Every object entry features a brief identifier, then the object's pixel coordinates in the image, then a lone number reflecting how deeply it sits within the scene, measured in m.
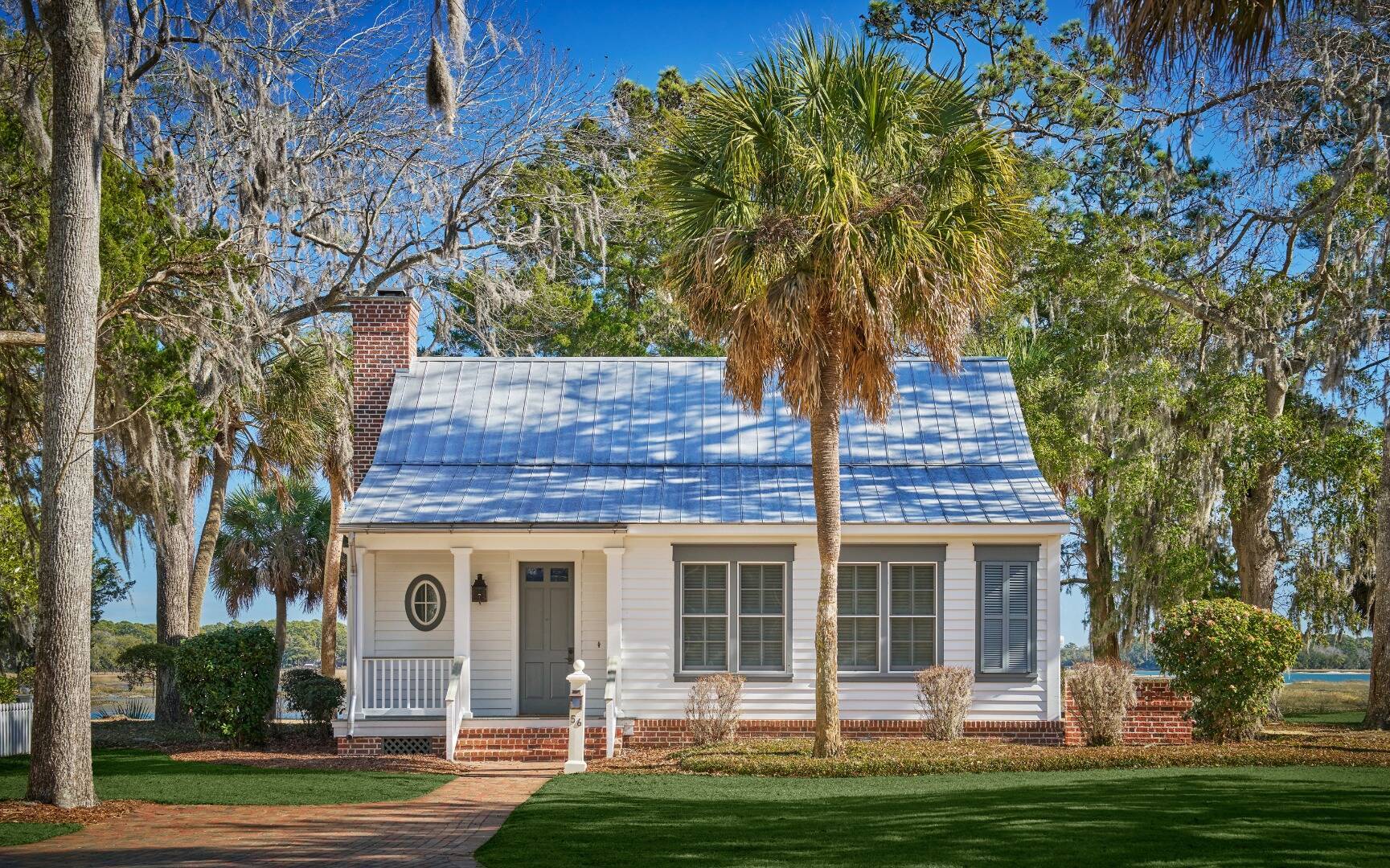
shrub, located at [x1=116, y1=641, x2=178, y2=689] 19.95
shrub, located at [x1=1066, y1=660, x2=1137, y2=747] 14.88
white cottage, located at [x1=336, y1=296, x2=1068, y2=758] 15.81
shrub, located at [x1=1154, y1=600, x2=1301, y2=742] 14.91
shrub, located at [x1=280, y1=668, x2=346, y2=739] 16.97
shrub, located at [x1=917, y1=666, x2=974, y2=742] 15.19
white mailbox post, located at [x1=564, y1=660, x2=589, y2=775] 14.05
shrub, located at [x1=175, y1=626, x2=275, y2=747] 16.19
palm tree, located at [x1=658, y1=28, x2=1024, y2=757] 12.91
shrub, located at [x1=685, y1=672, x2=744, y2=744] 15.27
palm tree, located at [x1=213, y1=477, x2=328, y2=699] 28.53
